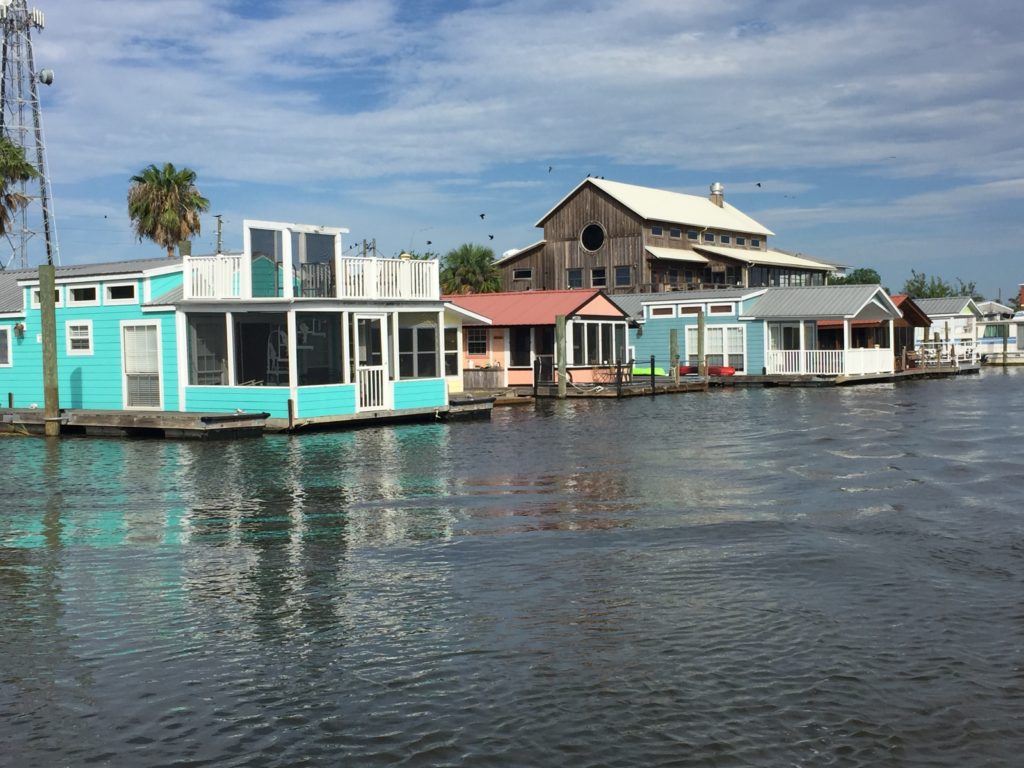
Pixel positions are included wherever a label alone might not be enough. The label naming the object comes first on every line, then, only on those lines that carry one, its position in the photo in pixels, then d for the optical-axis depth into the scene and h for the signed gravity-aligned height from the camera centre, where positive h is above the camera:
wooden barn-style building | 69.38 +6.71
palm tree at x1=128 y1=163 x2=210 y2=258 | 52.59 +7.80
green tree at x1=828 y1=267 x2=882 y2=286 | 115.59 +7.57
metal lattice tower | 51.91 +14.43
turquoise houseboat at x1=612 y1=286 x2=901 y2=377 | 52.31 +1.29
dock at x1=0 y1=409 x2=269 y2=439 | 27.55 -1.26
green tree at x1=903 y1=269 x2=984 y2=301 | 130.88 +6.91
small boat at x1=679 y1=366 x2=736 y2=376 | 53.44 -0.69
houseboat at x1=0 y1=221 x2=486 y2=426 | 29.28 +1.08
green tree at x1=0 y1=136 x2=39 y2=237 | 42.94 +7.90
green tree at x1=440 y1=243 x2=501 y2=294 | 68.56 +5.50
